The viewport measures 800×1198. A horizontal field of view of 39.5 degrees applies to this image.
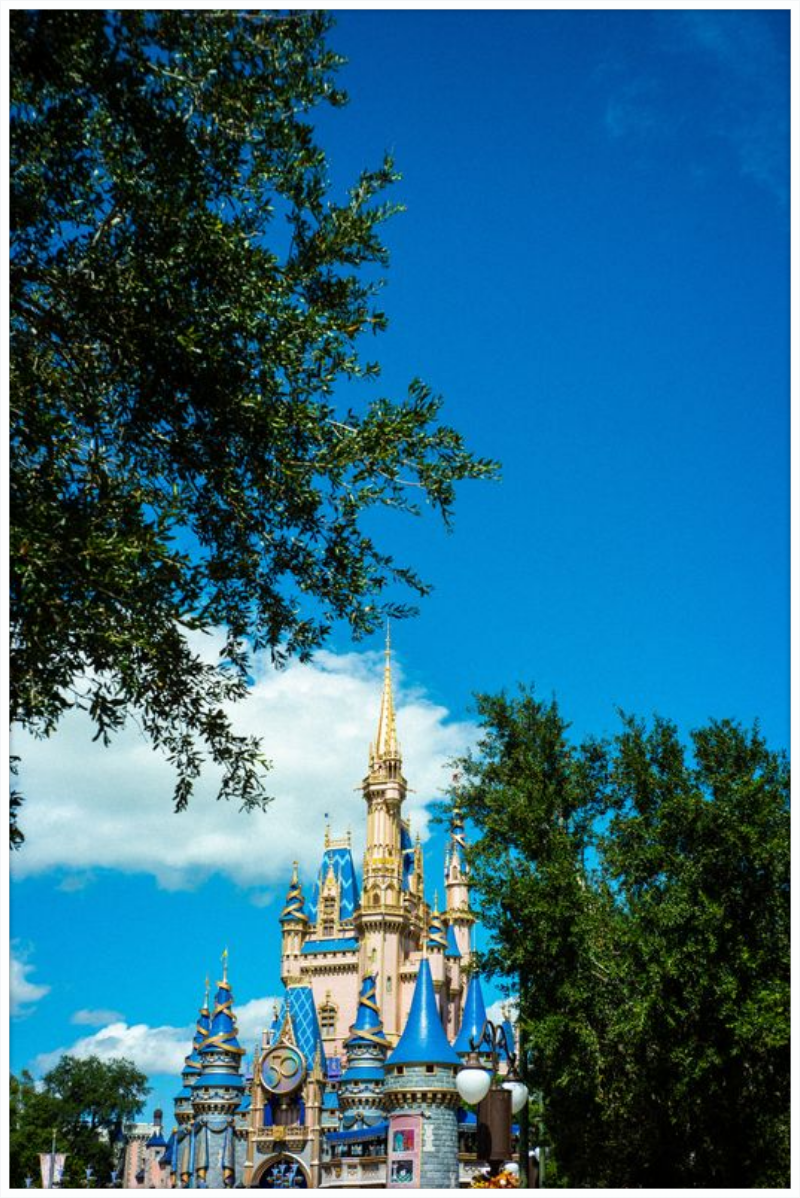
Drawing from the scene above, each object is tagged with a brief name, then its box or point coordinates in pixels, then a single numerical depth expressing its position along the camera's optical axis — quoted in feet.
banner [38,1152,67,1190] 159.74
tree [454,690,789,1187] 86.07
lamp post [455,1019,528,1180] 53.06
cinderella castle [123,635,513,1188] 143.23
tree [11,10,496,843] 37.52
